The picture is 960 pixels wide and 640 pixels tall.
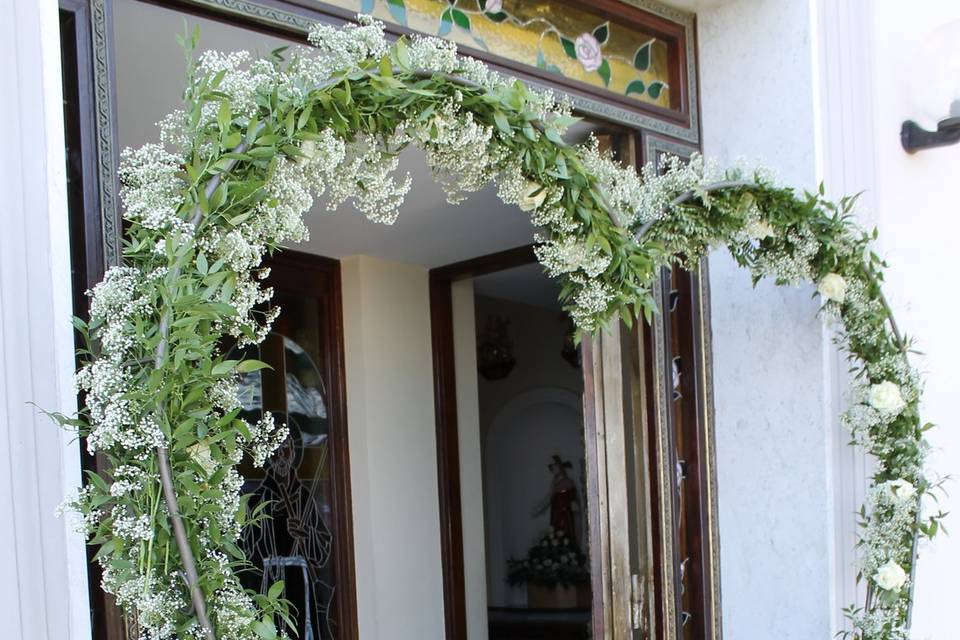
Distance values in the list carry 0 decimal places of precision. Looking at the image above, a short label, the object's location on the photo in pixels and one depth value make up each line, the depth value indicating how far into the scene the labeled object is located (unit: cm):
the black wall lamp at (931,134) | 345
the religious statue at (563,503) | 791
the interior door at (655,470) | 302
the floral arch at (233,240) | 156
